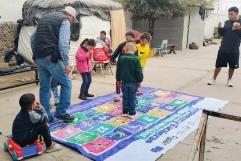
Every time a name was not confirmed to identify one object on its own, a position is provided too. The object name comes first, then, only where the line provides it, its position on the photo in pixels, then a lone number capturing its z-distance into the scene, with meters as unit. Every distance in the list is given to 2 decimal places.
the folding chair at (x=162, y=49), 9.95
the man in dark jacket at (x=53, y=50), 3.13
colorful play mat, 2.79
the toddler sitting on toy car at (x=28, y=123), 2.58
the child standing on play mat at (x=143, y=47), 4.42
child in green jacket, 3.65
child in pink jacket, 4.40
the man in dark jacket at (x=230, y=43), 5.32
